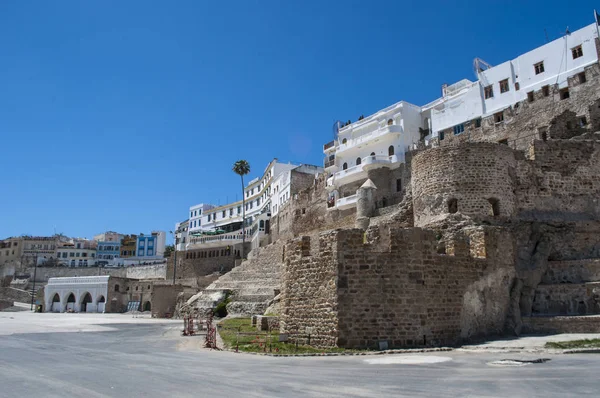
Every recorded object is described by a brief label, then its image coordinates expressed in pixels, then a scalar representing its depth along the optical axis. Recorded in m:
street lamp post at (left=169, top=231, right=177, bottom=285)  60.08
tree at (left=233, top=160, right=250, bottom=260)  66.44
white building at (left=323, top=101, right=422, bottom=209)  41.91
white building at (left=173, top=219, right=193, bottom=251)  65.00
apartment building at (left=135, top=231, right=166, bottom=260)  94.31
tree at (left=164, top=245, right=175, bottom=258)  93.90
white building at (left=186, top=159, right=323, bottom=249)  61.19
